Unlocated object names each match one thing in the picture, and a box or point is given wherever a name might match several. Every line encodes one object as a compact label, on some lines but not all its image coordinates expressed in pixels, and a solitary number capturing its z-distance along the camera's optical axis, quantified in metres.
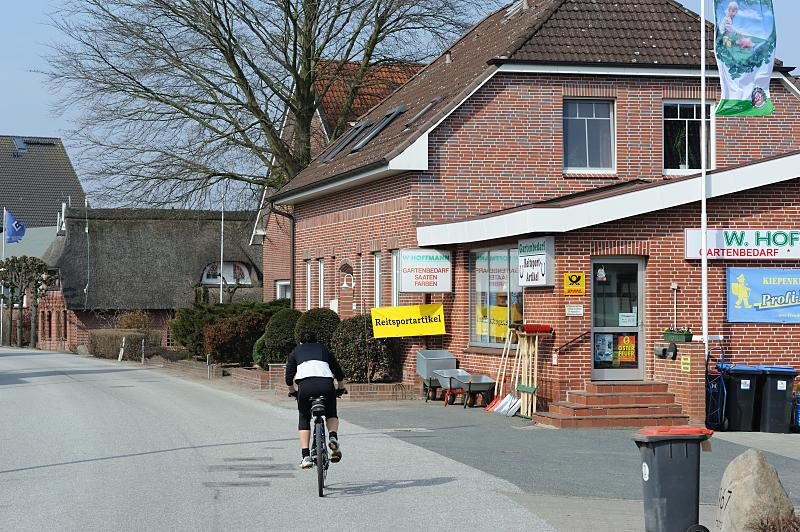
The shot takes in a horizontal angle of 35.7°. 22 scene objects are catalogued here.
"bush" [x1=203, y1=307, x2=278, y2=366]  34.62
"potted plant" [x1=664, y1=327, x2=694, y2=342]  20.25
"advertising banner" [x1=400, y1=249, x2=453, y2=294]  25.02
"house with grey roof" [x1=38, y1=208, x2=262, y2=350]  66.00
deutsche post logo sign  21.11
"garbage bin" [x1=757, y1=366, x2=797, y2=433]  19.86
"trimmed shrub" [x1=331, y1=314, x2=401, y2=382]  25.88
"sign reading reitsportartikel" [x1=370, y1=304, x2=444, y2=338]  25.52
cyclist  12.88
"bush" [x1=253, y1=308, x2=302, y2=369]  30.30
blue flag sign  76.56
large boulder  9.41
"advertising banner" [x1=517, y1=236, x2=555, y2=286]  21.06
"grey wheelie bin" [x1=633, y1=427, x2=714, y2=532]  9.70
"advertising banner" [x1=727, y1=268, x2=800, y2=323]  21.45
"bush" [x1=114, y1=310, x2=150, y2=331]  58.59
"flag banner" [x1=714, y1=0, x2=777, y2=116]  20.83
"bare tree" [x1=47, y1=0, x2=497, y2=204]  36.66
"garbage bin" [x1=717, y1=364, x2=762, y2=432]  19.91
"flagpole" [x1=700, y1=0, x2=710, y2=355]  20.44
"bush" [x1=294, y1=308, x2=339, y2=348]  27.27
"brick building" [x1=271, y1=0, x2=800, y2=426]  21.09
